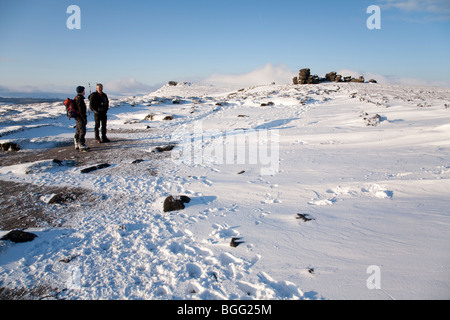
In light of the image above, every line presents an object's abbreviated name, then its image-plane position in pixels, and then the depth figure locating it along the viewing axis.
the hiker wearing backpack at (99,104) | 8.20
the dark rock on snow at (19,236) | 3.21
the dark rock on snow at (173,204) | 4.23
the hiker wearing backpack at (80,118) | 7.32
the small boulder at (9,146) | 8.47
